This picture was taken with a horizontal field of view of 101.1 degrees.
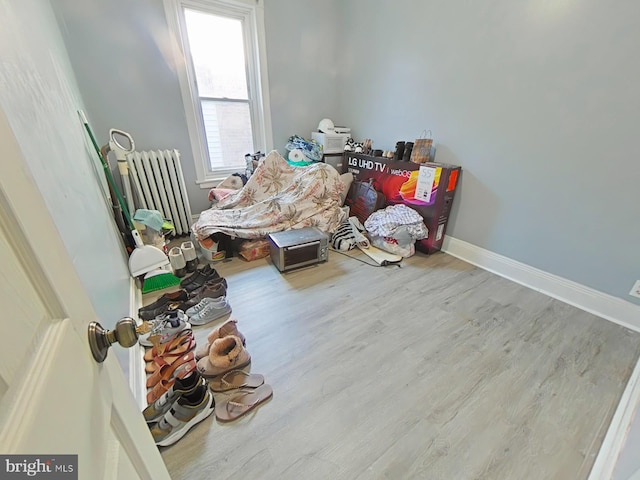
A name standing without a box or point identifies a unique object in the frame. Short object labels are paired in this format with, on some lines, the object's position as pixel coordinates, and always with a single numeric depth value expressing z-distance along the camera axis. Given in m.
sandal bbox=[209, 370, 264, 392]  1.29
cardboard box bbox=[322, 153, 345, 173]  3.39
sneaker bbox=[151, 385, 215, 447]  1.07
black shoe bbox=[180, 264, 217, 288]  2.00
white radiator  2.54
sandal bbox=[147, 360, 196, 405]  1.22
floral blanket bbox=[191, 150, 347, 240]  2.47
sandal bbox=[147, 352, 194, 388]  1.28
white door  0.26
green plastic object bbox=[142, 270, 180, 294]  1.93
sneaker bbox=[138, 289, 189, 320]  1.68
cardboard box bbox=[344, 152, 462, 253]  2.34
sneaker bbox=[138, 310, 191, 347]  1.44
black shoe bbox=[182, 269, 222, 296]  1.96
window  2.64
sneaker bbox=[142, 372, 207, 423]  1.10
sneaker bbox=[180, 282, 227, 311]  1.78
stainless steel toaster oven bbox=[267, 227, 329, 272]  2.20
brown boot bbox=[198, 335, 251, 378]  1.32
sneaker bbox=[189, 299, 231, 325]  1.68
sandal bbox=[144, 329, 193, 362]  1.38
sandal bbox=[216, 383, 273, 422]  1.17
